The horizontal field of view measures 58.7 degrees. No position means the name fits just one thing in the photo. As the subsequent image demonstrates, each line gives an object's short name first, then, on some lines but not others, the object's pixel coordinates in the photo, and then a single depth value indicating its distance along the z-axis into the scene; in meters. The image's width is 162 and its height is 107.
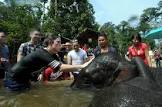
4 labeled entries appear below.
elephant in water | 1.08
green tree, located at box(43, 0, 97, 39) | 12.08
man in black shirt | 2.03
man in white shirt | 3.19
